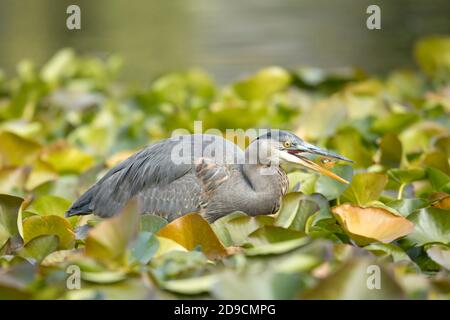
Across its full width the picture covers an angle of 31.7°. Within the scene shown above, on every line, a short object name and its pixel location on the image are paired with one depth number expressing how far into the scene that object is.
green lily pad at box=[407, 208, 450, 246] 3.56
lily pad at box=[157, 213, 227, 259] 3.51
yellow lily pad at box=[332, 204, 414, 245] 3.47
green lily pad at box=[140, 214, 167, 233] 3.74
